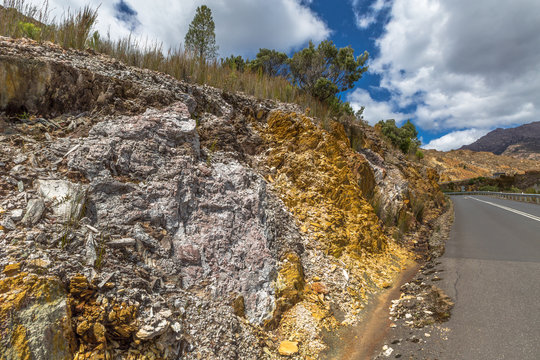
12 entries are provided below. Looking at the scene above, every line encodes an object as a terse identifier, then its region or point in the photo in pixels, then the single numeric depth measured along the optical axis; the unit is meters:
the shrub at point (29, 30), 4.78
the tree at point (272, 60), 16.95
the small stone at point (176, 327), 2.79
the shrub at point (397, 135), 18.80
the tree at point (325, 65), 11.13
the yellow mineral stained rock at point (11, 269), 2.10
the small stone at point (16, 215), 2.51
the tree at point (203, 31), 13.62
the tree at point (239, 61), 15.28
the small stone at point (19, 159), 3.08
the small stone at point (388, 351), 3.42
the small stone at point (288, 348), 3.46
